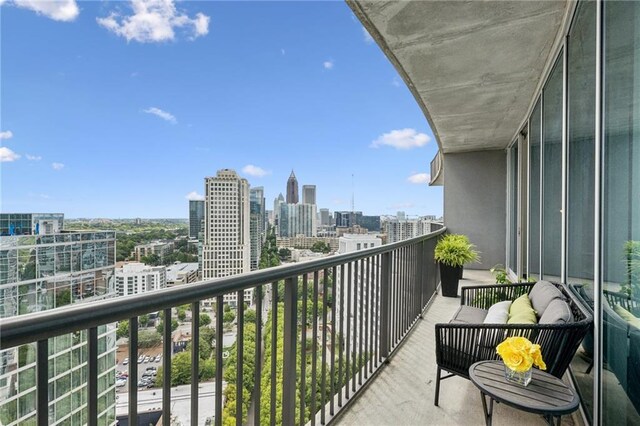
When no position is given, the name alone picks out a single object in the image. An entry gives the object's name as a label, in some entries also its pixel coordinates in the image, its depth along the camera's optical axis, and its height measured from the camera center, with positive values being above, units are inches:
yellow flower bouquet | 60.6 -28.1
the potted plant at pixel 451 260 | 191.5 -29.9
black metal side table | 55.0 -33.8
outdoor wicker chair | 68.8 -30.9
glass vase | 61.8 -32.6
